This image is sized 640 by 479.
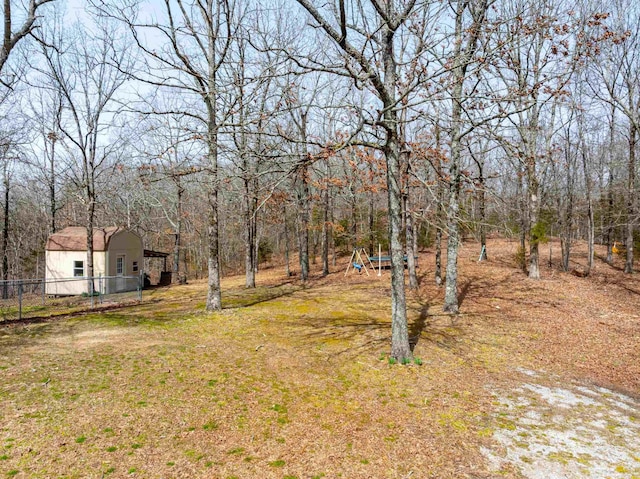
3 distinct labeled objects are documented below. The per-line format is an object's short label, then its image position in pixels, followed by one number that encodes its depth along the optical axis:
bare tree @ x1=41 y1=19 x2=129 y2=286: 15.82
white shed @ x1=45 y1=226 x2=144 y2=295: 18.17
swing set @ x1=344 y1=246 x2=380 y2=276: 19.02
